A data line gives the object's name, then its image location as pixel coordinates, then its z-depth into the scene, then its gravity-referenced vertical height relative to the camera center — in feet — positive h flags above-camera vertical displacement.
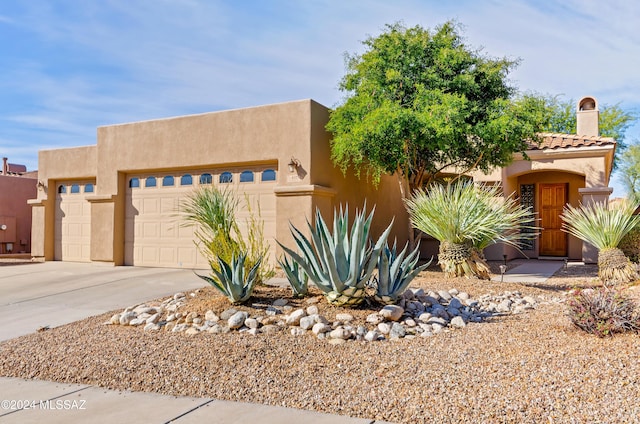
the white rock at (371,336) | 18.96 -4.27
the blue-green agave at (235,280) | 22.43 -2.56
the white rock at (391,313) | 20.84 -3.70
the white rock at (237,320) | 20.30 -3.95
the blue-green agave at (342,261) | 21.31 -1.63
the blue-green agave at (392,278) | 22.41 -2.44
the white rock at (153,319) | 22.57 -4.38
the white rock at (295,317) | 20.43 -3.83
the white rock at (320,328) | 19.36 -4.07
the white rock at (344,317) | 20.35 -3.82
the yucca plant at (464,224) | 31.86 +0.01
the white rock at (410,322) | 20.80 -4.10
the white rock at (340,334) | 19.03 -4.19
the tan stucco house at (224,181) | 41.88 +4.18
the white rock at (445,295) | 25.74 -3.67
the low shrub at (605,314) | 18.15 -3.29
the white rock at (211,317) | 21.15 -3.98
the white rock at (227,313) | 21.30 -3.87
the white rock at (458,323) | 21.35 -4.21
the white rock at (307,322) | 19.89 -3.93
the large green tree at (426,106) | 37.35 +9.20
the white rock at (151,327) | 21.52 -4.50
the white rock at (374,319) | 20.44 -3.88
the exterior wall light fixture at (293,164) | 40.81 +4.81
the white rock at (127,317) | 23.07 -4.42
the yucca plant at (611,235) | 33.55 -0.70
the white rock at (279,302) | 22.79 -3.62
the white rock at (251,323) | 20.17 -4.04
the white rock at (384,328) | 19.76 -4.12
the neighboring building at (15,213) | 72.18 +1.27
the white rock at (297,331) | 19.39 -4.21
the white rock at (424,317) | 21.59 -4.01
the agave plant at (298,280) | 24.03 -2.74
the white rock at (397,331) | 19.42 -4.21
